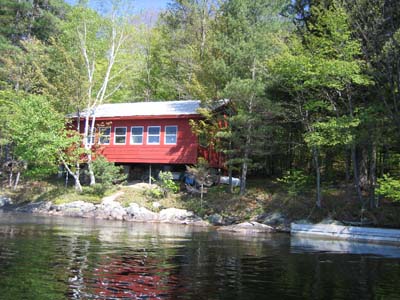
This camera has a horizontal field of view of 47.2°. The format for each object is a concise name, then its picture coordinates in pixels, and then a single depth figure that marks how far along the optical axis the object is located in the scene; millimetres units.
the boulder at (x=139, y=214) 22375
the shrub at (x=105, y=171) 25875
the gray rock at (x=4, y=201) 26594
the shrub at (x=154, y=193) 24344
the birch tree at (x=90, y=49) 28328
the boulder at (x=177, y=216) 22000
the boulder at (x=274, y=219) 20594
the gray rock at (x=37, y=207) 24938
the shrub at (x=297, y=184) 21469
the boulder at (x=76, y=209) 23509
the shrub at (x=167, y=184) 24781
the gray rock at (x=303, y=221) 19672
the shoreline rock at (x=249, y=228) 19484
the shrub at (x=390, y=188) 15898
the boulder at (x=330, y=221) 18884
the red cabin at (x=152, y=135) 26688
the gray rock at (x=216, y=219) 21466
